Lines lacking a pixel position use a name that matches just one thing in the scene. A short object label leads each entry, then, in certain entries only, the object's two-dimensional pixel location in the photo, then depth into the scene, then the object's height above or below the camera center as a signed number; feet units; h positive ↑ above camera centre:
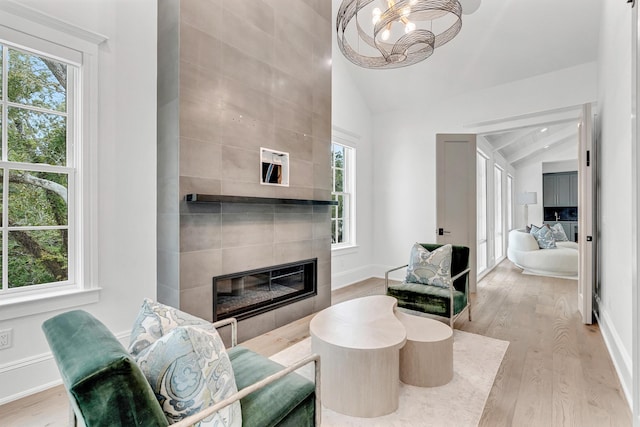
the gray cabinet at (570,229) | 29.84 -1.70
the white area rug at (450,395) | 6.05 -4.09
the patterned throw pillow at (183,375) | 3.49 -1.87
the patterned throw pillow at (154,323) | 4.41 -1.70
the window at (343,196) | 17.08 +0.91
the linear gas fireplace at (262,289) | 9.48 -2.67
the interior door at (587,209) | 10.92 +0.07
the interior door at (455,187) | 14.92 +1.20
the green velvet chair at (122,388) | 2.82 -1.79
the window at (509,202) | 27.78 +0.89
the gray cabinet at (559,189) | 29.71 +2.23
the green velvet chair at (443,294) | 9.93 -2.79
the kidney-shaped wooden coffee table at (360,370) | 6.10 -3.17
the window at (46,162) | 6.91 +1.22
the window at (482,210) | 18.89 +0.10
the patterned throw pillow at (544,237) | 20.08 -1.73
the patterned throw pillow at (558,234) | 22.93 -1.69
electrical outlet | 6.68 -2.72
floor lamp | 28.30 +1.24
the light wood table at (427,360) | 7.18 -3.50
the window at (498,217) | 23.18 -0.43
